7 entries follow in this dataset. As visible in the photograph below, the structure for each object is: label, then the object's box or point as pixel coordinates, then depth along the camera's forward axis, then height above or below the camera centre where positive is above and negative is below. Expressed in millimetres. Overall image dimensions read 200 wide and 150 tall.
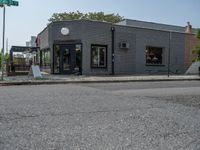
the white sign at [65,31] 14636 +2985
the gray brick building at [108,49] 14661 +1659
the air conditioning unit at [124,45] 15509 +1967
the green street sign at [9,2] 9995 +3680
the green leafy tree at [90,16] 31587 +9203
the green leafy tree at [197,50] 16285 +1665
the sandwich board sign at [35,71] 11550 -282
